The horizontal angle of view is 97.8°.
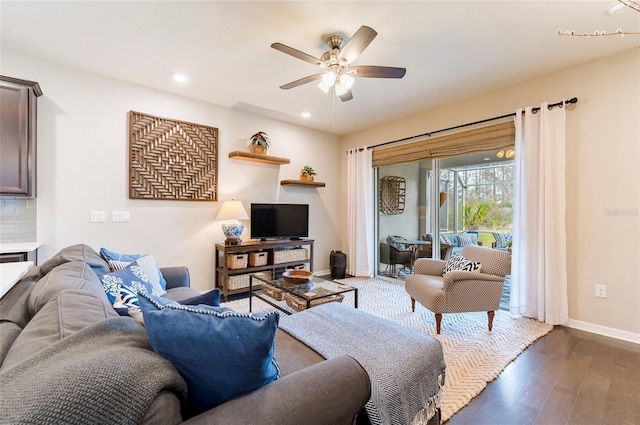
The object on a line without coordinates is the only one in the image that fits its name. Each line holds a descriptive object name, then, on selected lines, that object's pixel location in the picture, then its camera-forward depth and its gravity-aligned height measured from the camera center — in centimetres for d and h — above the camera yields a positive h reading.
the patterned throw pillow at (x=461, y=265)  280 -53
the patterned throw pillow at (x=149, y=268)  211 -42
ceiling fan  208 +120
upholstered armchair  261 -72
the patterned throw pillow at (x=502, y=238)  357 -33
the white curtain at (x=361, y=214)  493 -1
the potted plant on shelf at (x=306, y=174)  471 +67
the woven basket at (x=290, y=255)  409 -63
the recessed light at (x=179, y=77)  306 +154
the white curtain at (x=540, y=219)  289 -6
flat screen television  416 -11
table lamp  376 -4
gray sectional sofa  56 -38
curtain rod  291 +117
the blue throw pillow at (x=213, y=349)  78 -38
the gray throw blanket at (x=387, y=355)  120 -70
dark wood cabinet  243 +71
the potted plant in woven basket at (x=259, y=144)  408 +103
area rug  191 -115
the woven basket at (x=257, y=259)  389 -63
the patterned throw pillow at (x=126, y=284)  162 -45
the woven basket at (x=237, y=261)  367 -62
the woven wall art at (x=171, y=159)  332 +70
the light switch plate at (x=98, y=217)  309 -3
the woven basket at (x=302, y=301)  246 -79
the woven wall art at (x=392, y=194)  488 +34
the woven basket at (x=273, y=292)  273 -78
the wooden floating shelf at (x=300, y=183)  456 +51
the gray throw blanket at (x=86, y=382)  53 -36
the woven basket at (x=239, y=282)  366 -90
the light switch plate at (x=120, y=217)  321 -3
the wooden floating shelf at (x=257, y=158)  392 +83
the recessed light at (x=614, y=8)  199 +149
